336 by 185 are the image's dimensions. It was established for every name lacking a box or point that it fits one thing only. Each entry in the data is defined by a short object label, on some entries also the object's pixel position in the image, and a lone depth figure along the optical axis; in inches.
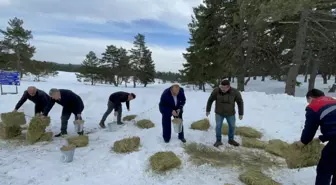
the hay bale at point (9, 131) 230.7
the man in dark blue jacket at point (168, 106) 207.5
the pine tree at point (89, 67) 1617.9
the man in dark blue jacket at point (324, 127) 106.1
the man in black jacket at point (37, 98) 239.7
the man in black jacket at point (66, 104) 222.7
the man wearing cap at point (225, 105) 203.3
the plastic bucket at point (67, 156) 170.3
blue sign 425.4
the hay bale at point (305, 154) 138.3
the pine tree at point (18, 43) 1056.8
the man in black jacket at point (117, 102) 282.8
